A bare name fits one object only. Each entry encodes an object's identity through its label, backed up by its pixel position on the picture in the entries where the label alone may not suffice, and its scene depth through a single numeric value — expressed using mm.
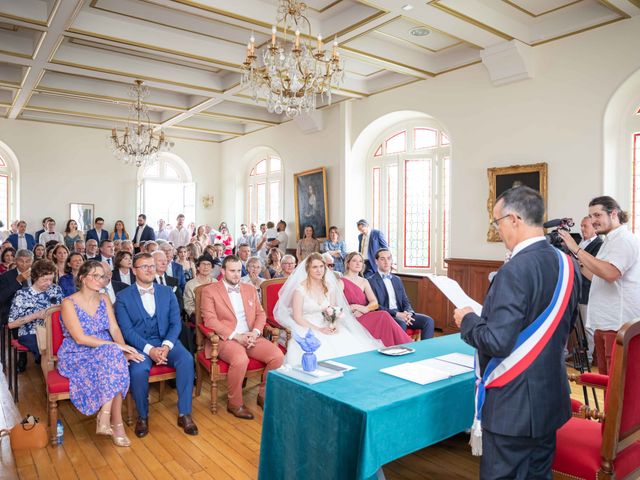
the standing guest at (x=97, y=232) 11680
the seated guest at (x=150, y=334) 4055
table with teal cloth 2295
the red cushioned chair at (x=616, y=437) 2193
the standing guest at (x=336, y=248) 9484
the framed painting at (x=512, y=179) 6762
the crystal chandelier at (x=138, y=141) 9313
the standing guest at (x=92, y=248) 8117
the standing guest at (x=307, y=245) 10430
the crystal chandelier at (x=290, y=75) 4719
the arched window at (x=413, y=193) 8953
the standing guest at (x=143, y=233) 12031
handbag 3645
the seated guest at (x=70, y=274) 5660
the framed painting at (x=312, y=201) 10395
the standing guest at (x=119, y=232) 12180
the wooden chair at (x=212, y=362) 4402
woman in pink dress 5199
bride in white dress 4781
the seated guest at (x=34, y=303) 4781
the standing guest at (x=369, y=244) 8562
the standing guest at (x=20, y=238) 10617
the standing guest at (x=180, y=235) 12516
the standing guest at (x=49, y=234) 11203
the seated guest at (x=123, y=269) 5824
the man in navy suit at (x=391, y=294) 5785
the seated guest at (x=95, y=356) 3824
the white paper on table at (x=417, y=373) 2695
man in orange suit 4406
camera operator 3730
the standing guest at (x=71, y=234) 11602
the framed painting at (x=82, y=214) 12430
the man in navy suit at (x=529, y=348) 1962
